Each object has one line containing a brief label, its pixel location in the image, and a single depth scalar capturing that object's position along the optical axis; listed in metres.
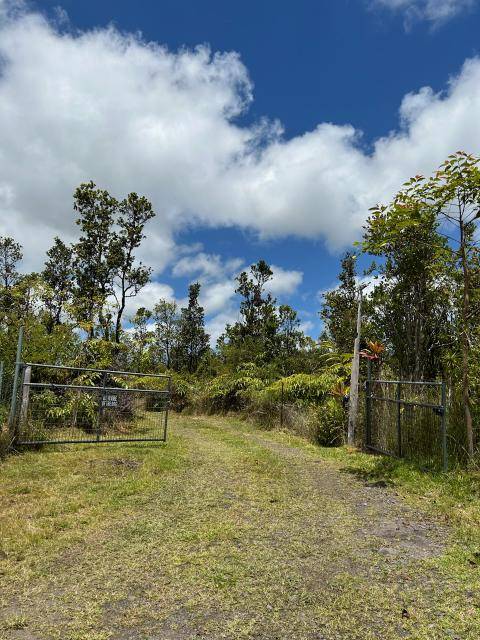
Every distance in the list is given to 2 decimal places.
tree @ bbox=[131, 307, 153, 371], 15.53
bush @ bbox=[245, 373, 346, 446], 11.23
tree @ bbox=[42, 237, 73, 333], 27.78
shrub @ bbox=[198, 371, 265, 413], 18.34
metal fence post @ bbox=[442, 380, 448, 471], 6.70
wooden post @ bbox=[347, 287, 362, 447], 10.48
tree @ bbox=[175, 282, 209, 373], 29.48
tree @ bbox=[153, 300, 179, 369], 31.97
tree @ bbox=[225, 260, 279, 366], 22.28
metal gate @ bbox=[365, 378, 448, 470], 7.27
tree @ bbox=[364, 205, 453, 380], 13.82
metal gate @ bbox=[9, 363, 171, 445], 8.48
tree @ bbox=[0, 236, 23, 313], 25.16
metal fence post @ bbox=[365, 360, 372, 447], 9.74
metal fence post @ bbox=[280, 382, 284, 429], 14.32
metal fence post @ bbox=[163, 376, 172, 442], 10.06
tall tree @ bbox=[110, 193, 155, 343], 16.92
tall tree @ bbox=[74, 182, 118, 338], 16.52
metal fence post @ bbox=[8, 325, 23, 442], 8.11
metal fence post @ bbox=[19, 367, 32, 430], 8.35
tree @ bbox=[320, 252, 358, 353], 16.14
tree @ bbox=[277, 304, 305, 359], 22.31
